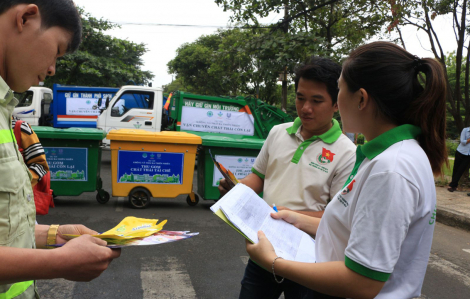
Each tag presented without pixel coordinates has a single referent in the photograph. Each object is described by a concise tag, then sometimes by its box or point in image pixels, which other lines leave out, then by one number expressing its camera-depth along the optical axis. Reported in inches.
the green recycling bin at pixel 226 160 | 255.8
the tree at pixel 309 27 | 361.7
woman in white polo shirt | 42.3
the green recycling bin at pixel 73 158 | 239.5
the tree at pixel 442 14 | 362.3
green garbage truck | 407.8
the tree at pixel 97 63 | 737.6
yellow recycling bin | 239.9
